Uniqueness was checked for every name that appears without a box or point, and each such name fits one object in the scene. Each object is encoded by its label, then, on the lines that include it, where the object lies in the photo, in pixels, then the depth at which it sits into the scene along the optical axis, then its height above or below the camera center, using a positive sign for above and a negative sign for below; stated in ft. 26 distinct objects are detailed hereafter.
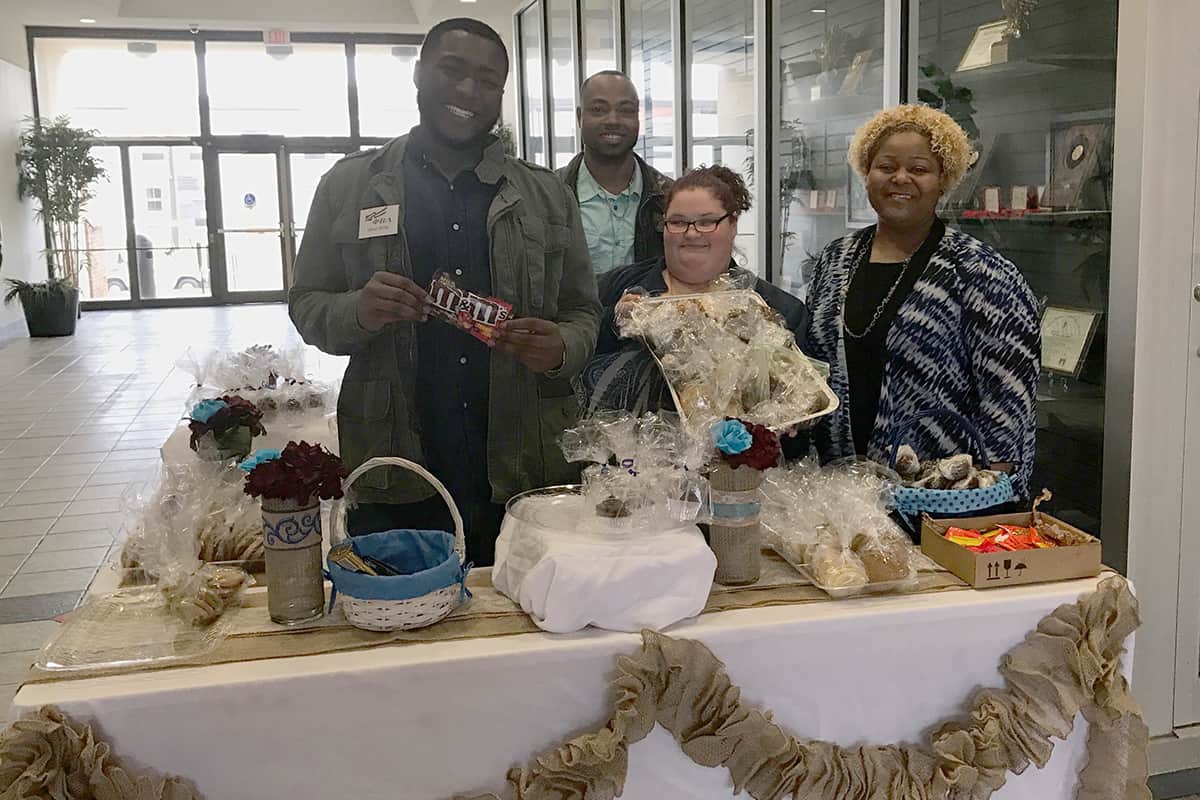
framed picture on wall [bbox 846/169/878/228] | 13.52 +0.68
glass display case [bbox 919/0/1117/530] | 9.07 +0.79
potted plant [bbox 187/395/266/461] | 7.28 -1.14
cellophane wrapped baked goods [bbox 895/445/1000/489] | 6.21 -1.35
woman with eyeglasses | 6.56 -0.09
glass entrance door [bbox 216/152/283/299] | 45.73 +2.00
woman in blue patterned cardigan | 6.78 -0.45
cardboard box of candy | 5.50 -1.64
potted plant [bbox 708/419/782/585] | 5.36 -1.25
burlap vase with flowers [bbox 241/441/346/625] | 4.89 -1.22
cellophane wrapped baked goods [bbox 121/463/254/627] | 5.27 -1.51
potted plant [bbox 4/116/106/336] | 35.60 +3.11
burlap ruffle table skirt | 4.40 -2.33
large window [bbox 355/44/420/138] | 45.58 +8.24
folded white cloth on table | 4.93 -1.55
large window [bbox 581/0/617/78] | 22.88 +5.29
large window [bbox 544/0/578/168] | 27.02 +5.08
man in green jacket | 6.23 -0.20
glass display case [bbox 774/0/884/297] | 13.46 +1.95
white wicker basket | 4.96 -1.68
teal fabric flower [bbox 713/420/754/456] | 5.33 -0.94
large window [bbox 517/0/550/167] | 30.55 +5.45
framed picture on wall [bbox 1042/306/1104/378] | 8.96 -0.76
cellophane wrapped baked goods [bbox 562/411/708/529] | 5.32 -1.12
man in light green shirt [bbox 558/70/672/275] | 7.67 +0.66
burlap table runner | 4.81 -1.80
